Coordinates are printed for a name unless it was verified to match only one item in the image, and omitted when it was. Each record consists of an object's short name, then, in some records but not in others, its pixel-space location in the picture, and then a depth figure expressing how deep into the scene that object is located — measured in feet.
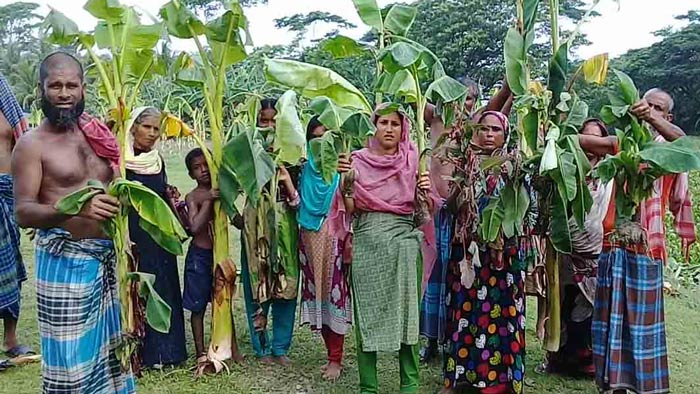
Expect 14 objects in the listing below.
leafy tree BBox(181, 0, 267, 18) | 103.42
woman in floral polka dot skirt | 12.90
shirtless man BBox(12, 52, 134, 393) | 10.11
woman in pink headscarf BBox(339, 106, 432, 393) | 12.91
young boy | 14.71
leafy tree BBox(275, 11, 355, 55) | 109.40
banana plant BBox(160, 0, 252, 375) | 13.29
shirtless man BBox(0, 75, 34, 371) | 15.06
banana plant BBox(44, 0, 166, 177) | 11.81
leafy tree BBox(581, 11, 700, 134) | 93.45
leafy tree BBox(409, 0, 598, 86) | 86.43
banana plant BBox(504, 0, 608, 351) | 11.43
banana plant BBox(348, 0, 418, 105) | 13.58
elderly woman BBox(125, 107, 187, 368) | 14.35
